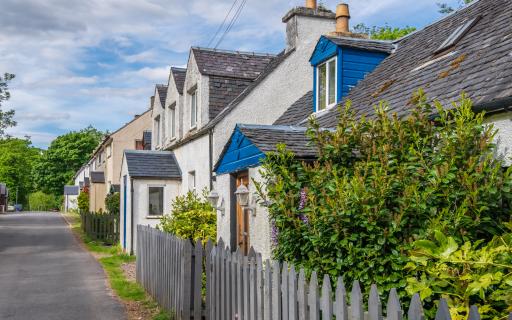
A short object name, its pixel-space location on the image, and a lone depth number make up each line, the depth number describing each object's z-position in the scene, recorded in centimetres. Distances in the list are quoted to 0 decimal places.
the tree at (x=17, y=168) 9700
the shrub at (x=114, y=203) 2795
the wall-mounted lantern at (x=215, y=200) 1089
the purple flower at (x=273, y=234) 782
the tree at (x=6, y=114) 2662
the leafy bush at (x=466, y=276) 345
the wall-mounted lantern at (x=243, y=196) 905
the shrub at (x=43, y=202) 9225
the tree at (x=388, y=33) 3273
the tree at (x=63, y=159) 8844
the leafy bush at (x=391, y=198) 474
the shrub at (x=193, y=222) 1292
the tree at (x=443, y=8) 3692
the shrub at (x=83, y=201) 4616
